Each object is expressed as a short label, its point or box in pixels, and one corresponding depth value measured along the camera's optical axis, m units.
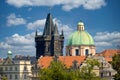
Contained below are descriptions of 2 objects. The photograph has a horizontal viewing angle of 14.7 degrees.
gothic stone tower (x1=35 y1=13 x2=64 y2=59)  131.12
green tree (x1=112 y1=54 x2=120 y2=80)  77.50
